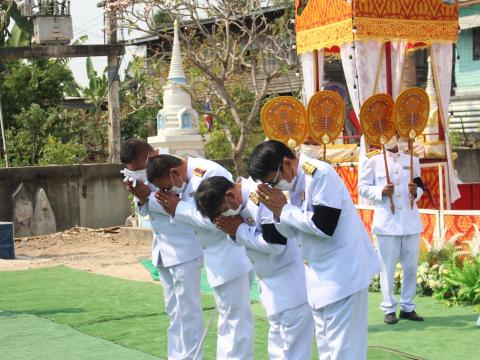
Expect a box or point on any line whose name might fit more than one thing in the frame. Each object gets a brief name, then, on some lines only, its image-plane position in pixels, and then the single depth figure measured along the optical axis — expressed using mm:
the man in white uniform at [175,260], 5949
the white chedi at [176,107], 14195
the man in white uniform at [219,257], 5352
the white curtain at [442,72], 12391
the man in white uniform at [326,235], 4422
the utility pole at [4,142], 19950
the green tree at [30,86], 23688
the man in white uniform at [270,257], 4730
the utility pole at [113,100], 19703
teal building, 22906
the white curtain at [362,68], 11781
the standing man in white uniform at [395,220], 7945
